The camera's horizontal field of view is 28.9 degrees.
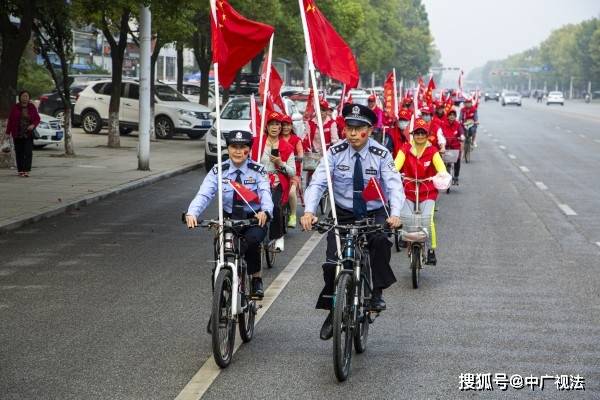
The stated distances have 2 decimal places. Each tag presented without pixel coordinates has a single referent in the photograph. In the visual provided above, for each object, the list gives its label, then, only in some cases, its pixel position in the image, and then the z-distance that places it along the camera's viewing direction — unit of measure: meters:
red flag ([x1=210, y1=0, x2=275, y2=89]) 8.98
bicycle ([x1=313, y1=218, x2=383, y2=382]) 7.02
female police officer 8.21
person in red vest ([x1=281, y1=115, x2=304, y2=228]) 13.51
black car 38.41
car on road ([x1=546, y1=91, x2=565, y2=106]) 126.38
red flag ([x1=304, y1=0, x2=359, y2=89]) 8.77
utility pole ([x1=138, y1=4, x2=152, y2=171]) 24.83
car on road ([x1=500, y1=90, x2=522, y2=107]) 115.13
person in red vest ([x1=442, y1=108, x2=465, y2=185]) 21.48
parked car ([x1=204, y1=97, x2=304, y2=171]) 26.38
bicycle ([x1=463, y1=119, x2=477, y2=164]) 30.30
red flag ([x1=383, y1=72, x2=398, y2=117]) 24.27
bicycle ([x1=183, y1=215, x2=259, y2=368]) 7.26
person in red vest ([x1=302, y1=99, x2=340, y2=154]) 18.27
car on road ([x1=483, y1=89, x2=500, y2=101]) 154.50
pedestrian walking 22.27
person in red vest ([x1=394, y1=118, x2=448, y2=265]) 11.61
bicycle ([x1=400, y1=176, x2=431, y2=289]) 10.98
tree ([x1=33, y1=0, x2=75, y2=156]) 26.38
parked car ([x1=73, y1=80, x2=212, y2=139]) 36.70
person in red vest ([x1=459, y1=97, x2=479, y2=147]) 30.57
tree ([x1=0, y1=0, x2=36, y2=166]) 22.75
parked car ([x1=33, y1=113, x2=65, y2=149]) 30.30
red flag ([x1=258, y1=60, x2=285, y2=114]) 14.58
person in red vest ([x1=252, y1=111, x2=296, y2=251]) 12.70
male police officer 7.88
